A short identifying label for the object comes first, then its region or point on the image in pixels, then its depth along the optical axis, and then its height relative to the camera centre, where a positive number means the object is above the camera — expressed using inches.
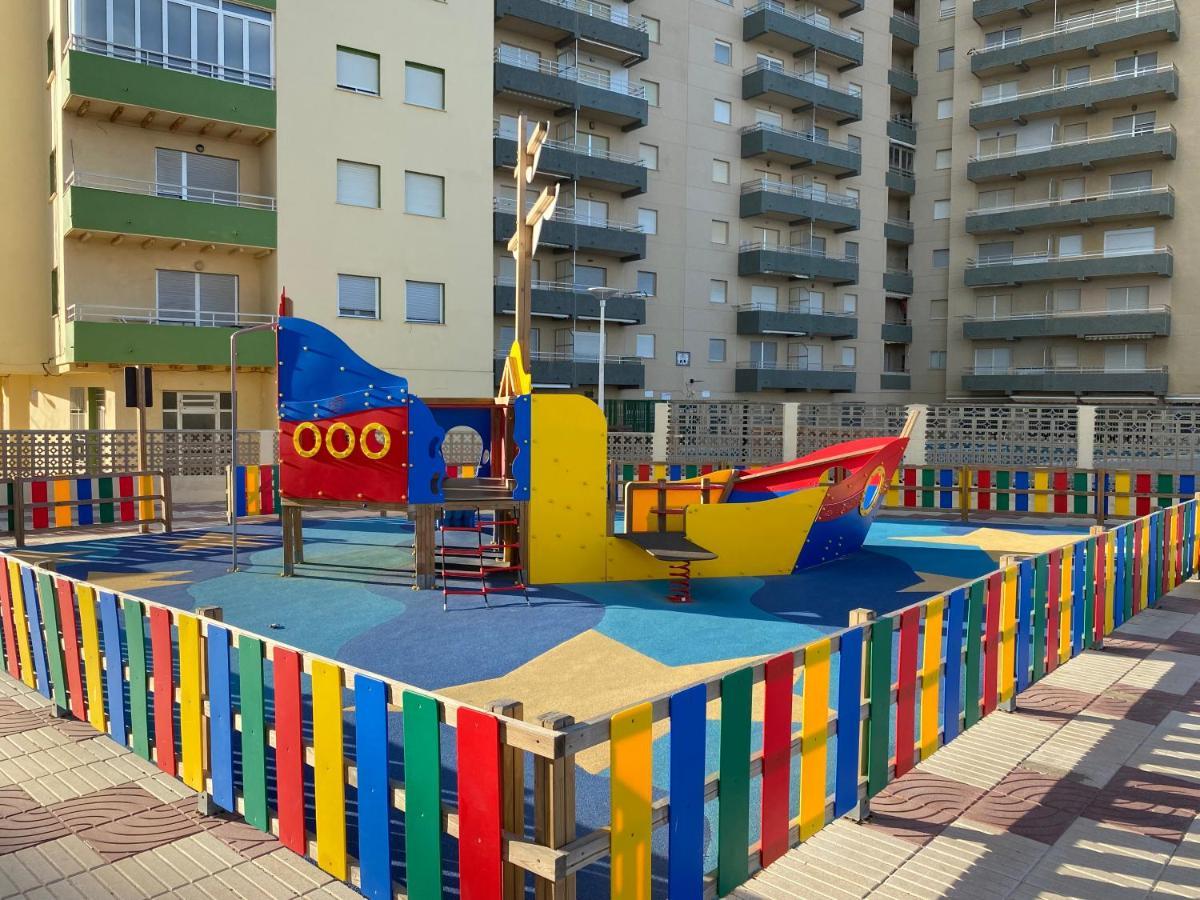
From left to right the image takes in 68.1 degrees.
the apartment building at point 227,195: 867.4 +238.1
